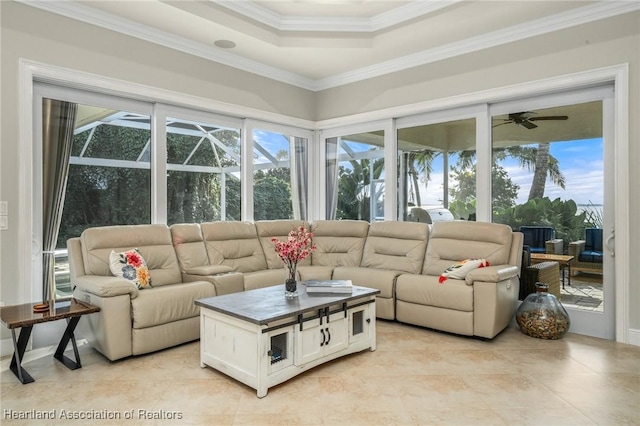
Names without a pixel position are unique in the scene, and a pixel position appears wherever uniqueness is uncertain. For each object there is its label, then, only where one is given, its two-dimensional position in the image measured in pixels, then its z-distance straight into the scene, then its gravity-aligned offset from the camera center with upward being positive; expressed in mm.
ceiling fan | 3896 +911
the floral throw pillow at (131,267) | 3289 -458
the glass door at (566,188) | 3572 +210
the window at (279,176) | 5129 +482
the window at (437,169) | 4391 +479
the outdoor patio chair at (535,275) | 3893 -649
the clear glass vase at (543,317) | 3465 -942
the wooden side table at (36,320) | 2576 -691
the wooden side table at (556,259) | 3791 -478
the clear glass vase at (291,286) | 3057 -576
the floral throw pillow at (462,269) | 3627 -534
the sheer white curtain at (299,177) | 5554 +485
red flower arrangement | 3074 -288
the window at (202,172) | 4273 +454
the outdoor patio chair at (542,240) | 3876 -293
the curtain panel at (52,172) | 3414 +350
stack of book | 3043 -587
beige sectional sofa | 3021 -576
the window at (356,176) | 5195 +468
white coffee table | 2459 -821
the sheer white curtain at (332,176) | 5629 +495
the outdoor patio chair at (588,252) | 3621 -395
